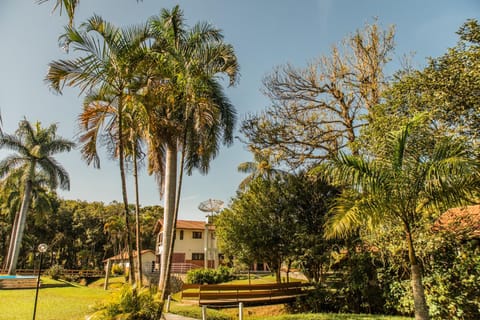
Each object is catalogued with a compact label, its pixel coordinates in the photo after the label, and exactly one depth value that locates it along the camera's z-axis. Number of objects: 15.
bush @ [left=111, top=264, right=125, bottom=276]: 34.99
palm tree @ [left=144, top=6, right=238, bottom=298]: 9.74
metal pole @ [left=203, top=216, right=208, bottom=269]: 27.86
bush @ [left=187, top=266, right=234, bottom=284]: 22.41
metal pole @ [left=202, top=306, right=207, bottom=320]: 8.35
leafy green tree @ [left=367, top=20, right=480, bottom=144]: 8.02
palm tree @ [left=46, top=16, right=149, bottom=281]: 7.80
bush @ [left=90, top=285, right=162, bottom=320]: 6.55
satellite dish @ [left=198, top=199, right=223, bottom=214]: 24.80
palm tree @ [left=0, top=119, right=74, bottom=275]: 24.83
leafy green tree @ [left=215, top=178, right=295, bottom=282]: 15.08
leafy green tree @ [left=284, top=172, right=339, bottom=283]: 13.58
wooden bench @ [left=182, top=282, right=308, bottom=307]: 12.37
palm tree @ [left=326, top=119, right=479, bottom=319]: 6.94
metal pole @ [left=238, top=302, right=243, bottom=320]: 8.46
